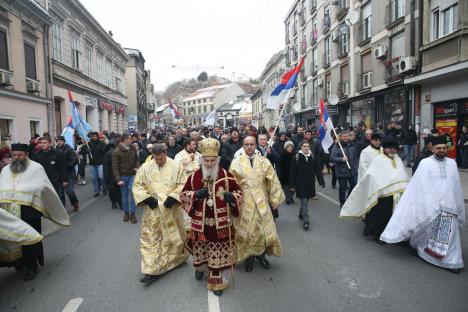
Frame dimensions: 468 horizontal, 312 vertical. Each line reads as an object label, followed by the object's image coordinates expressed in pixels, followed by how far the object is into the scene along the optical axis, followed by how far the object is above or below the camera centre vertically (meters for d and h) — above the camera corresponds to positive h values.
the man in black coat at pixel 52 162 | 7.41 -0.56
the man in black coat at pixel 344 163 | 8.04 -0.75
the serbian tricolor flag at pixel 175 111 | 28.62 +1.62
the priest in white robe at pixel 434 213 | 4.75 -1.14
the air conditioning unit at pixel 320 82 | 29.70 +3.89
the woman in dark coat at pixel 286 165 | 8.85 -0.85
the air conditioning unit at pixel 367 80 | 21.05 +2.81
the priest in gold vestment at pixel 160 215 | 4.62 -1.06
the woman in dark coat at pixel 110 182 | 8.82 -1.16
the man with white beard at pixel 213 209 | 4.04 -0.85
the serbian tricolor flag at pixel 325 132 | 10.33 -0.07
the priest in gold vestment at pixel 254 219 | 4.61 -1.10
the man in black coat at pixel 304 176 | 6.88 -0.88
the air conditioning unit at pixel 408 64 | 15.56 +2.73
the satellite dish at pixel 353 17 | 21.36 +6.47
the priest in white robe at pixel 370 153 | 6.53 -0.43
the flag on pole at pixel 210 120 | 27.74 +0.88
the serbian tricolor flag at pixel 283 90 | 9.28 +1.05
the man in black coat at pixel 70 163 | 8.55 -0.67
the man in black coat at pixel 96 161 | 10.48 -0.78
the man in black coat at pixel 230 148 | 8.44 -0.39
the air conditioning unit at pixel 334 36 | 25.30 +6.45
